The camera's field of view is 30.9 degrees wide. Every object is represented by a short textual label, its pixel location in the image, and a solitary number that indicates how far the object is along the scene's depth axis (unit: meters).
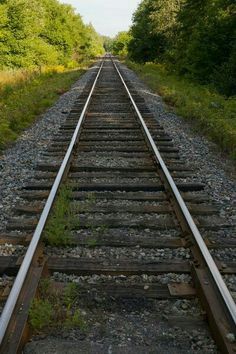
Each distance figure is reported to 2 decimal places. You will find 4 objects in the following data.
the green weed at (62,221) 4.13
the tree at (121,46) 86.29
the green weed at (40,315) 2.91
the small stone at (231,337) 2.68
